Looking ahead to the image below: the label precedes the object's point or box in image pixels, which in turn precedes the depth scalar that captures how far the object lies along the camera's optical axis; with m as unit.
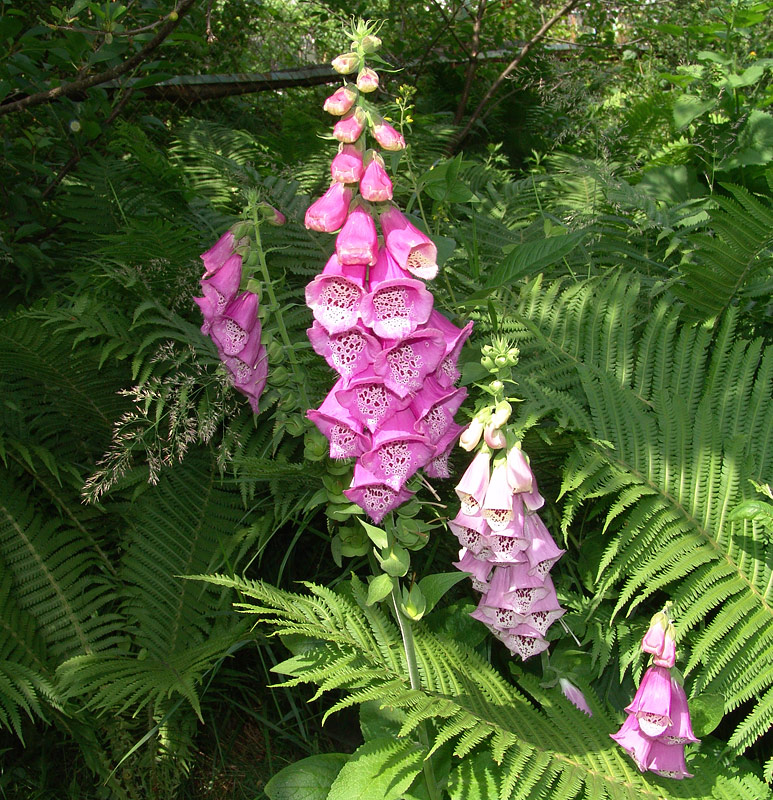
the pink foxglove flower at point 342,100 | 0.58
